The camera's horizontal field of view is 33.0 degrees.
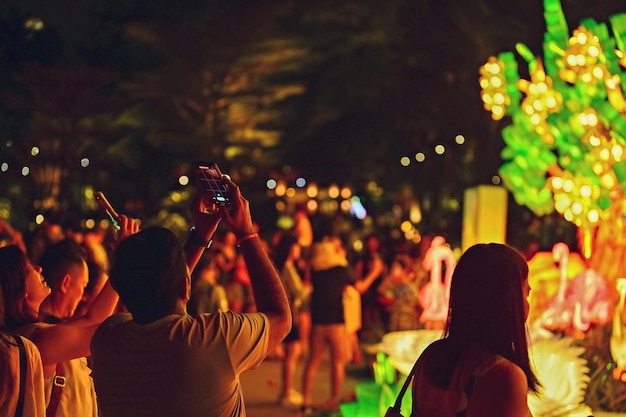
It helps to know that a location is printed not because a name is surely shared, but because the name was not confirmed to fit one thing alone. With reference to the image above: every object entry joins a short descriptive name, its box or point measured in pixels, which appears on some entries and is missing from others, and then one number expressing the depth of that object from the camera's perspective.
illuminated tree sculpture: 10.13
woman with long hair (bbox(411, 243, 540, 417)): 2.86
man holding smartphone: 2.88
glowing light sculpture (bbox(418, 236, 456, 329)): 9.45
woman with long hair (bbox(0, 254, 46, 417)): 3.33
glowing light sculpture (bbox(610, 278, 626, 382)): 8.46
